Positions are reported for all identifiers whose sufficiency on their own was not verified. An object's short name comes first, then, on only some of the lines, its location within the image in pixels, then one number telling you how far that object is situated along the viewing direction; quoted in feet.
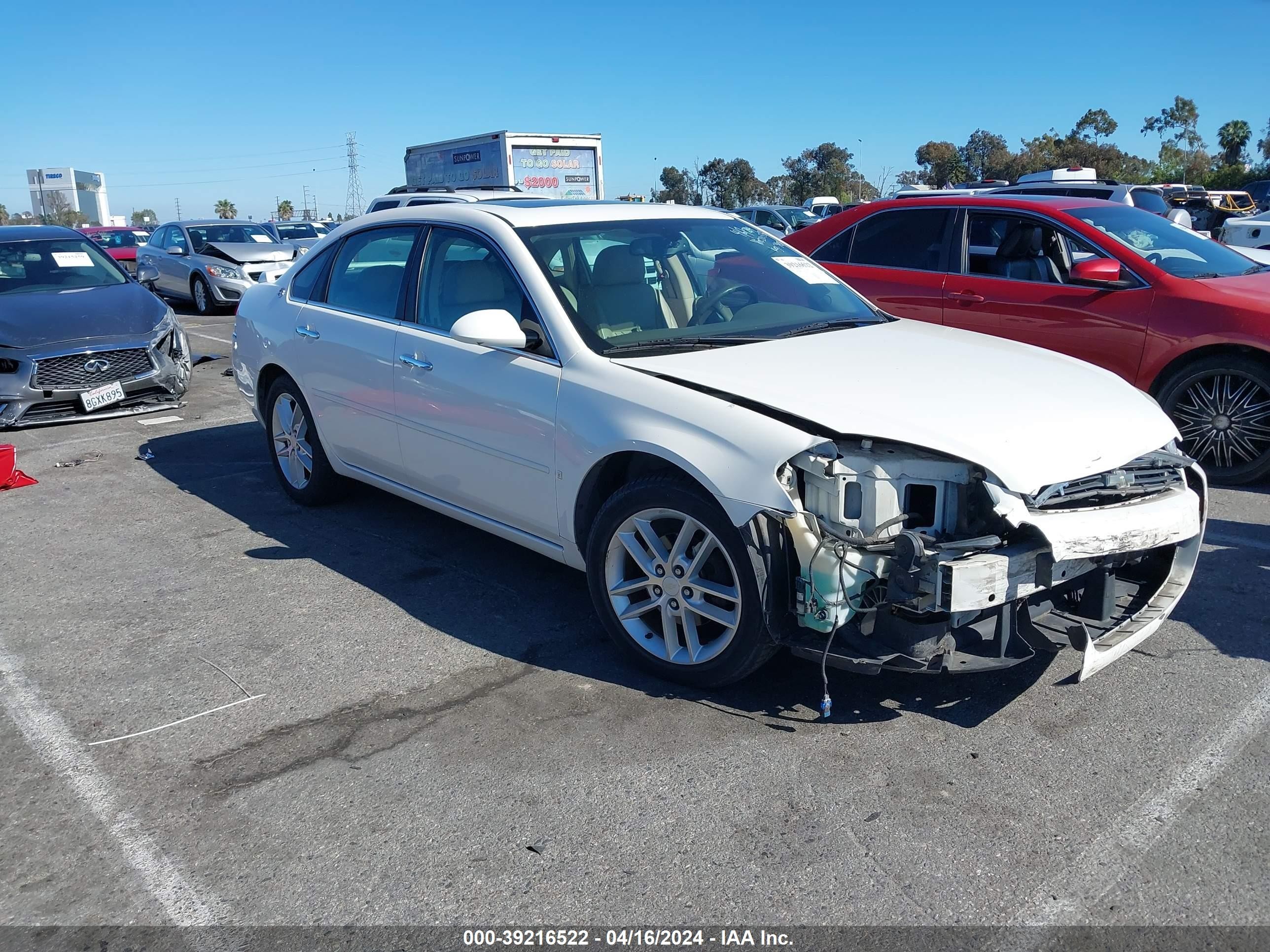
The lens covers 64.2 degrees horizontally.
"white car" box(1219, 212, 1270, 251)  51.11
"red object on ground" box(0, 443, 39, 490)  22.00
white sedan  10.64
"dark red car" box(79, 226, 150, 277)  93.76
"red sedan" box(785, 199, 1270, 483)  19.97
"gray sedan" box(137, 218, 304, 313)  55.88
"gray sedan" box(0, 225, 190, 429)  27.17
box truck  67.21
